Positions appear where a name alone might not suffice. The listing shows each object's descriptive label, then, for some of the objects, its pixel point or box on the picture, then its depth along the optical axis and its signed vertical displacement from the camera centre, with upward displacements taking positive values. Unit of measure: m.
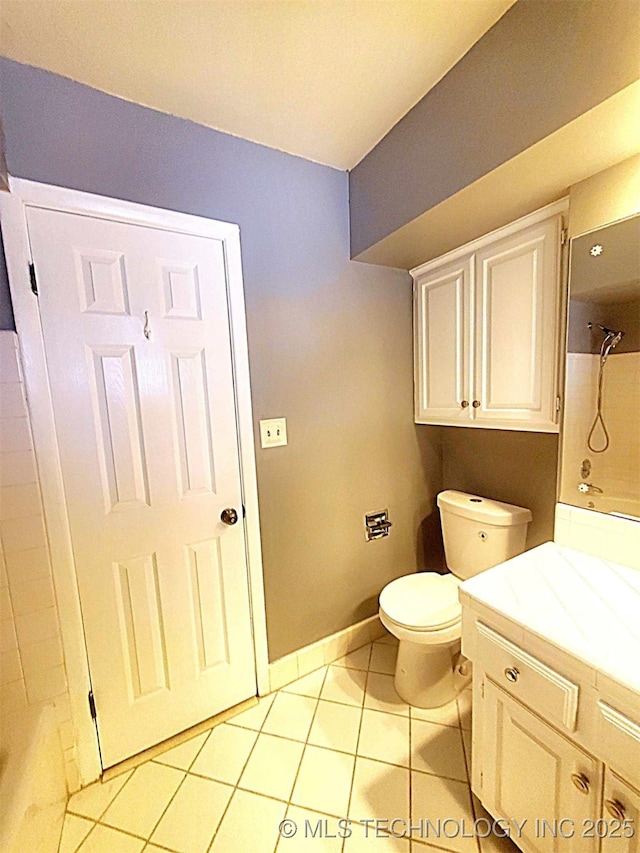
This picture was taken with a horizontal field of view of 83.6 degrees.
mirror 1.11 +0.01
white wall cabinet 1.32 +0.23
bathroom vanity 0.73 -0.73
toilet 1.48 -0.96
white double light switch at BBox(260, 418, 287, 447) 1.55 -0.18
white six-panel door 1.18 -0.23
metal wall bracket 1.90 -0.74
